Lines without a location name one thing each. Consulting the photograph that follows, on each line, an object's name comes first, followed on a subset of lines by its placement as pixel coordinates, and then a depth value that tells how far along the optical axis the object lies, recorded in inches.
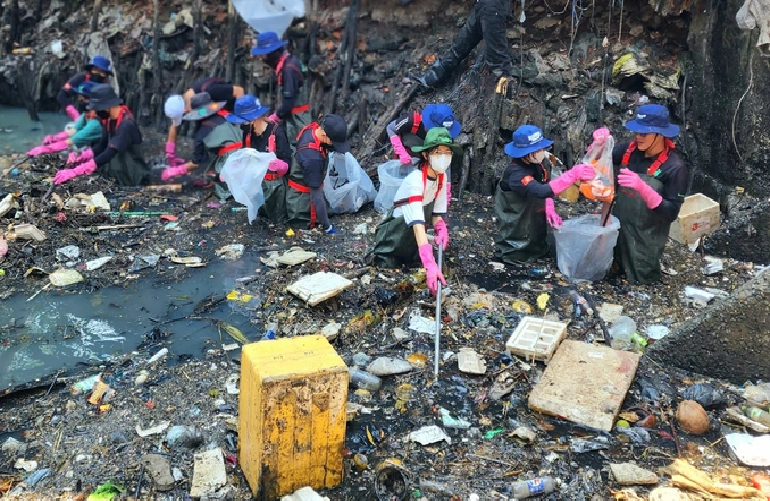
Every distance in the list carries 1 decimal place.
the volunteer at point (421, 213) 192.7
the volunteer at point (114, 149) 302.7
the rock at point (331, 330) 188.5
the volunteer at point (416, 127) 248.2
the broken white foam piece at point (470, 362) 174.9
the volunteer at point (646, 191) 209.5
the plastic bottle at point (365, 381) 169.0
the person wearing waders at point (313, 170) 250.7
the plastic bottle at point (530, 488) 134.4
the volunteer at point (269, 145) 272.7
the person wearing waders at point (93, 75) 359.9
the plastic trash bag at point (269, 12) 372.2
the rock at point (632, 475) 135.7
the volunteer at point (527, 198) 218.7
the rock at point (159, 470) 132.6
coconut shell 152.5
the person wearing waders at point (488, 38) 300.0
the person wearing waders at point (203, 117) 312.7
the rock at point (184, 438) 145.0
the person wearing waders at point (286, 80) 312.0
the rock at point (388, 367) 173.9
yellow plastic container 122.1
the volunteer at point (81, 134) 318.7
